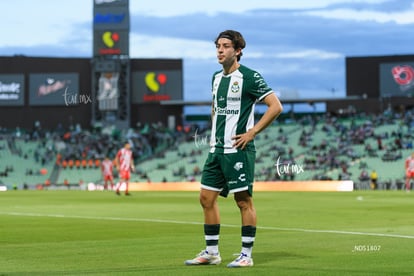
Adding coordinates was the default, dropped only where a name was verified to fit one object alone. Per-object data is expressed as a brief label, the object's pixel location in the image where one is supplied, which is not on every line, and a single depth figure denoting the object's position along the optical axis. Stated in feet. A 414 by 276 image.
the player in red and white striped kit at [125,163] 147.54
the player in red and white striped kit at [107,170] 194.59
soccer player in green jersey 35.40
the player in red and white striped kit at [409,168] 172.65
